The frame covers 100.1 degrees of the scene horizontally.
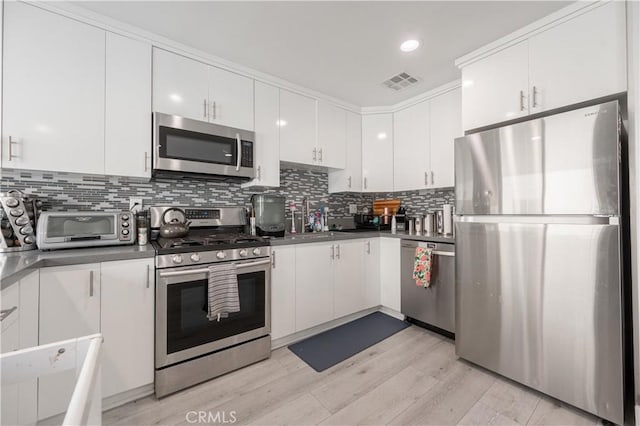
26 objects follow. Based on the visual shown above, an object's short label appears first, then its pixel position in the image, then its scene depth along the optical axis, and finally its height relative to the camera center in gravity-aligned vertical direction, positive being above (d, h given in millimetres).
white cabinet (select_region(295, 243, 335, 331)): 2344 -621
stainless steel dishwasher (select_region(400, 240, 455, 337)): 2320 -703
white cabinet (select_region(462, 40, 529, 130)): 1878 +955
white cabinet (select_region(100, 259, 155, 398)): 1527 -629
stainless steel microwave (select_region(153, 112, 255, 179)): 1946 +540
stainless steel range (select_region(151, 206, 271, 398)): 1670 -643
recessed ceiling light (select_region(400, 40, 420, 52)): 2000 +1294
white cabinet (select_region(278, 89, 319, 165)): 2588 +876
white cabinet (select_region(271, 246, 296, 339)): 2189 -628
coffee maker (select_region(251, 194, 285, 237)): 2447 +19
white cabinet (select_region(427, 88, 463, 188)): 2609 +820
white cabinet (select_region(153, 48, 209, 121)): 1963 +998
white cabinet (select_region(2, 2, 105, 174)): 1537 +763
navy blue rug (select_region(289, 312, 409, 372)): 2098 -1102
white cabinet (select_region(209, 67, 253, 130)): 2188 +994
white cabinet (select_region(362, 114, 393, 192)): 3193 +760
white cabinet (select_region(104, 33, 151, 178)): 1797 +755
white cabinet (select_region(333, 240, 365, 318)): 2604 -628
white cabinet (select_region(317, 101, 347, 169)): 2871 +887
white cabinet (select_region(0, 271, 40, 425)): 1087 -520
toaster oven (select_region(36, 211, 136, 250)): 1572 -77
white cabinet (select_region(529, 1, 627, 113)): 1527 +957
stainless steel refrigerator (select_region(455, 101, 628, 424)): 1416 -241
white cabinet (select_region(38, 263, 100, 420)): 1370 -508
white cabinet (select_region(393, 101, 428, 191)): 2879 +761
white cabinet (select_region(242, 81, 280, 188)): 2424 +738
